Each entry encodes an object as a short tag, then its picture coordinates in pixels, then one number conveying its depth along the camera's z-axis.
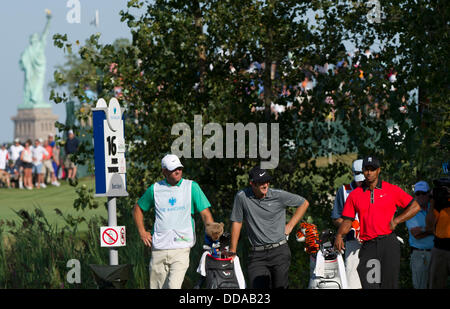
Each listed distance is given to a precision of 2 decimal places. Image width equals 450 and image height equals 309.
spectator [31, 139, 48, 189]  58.25
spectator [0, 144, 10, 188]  59.19
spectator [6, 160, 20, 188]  61.84
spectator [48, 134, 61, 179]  62.06
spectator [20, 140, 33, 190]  56.91
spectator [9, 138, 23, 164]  60.41
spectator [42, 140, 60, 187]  59.52
